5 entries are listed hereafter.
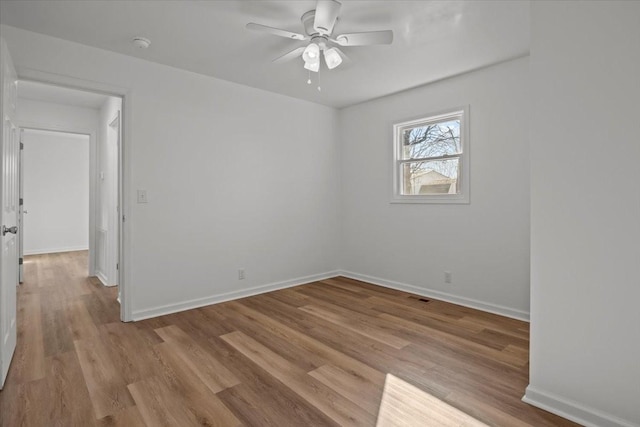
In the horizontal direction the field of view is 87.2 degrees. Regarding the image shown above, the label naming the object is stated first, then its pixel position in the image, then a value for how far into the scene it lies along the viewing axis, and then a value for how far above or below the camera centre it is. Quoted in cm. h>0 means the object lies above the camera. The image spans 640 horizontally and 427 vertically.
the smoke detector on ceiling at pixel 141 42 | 274 +140
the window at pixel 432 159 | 365 +62
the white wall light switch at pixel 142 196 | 320 +14
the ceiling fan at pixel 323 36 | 215 +124
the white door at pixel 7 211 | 201 -1
